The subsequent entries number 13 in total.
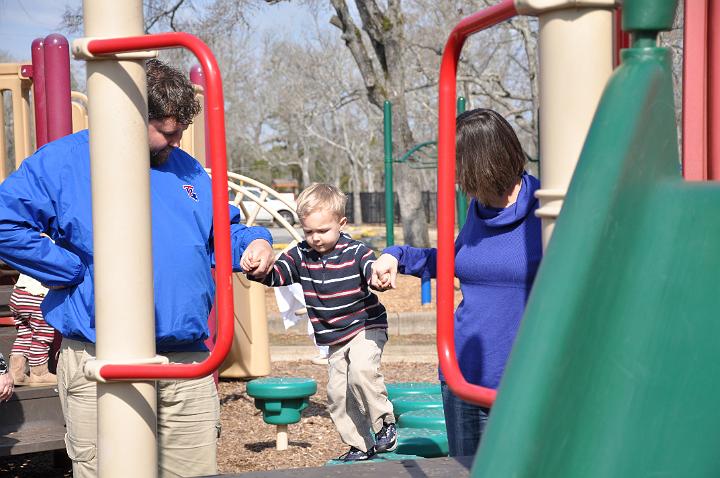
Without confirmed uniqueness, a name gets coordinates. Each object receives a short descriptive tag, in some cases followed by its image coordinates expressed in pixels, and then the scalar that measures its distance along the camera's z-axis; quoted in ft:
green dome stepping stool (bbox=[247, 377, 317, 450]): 17.69
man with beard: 8.72
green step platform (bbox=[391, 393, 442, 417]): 18.08
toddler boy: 13.16
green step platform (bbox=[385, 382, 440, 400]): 19.38
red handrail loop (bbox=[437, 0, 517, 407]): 6.44
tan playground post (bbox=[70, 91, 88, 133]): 22.16
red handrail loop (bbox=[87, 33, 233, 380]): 6.64
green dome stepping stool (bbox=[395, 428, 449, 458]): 15.38
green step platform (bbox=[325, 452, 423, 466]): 14.70
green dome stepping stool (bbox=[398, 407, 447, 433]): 16.55
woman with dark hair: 8.54
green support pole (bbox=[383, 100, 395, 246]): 37.60
